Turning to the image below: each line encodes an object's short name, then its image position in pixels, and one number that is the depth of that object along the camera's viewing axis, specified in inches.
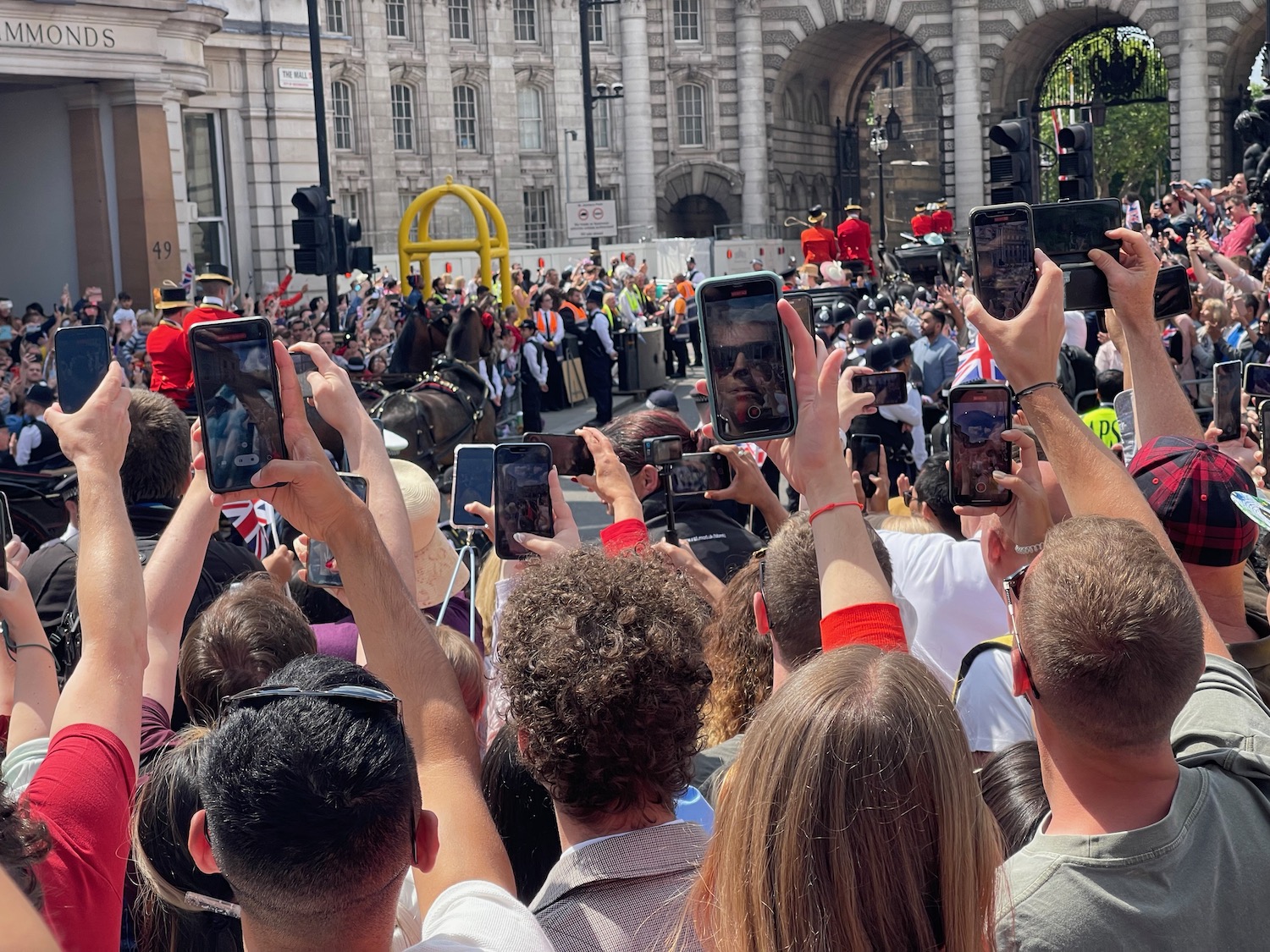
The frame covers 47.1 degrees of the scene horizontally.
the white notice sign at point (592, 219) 968.3
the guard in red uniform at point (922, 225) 969.5
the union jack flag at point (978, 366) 270.4
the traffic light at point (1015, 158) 481.7
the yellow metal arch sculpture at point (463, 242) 725.9
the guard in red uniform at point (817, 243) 934.4
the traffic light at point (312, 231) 613.6
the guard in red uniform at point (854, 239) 958.4
